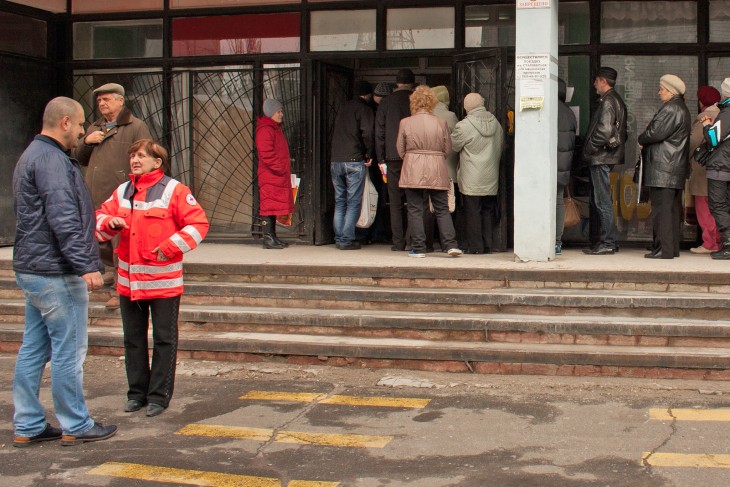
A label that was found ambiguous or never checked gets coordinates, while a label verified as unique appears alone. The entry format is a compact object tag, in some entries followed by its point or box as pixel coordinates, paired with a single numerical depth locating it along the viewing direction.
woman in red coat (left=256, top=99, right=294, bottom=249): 11.76
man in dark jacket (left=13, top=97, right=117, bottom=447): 6.05
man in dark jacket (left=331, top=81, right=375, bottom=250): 11.74
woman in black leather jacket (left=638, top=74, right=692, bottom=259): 10.44
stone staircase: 8.03
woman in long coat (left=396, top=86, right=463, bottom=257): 10.73
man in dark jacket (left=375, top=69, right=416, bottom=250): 11.45
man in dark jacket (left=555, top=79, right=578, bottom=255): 10.94
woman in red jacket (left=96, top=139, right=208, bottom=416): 6.83
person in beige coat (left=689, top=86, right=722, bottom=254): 10.90
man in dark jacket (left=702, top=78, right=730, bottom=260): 10.32
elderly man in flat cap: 8.99
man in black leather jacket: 10.72
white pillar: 9.90
